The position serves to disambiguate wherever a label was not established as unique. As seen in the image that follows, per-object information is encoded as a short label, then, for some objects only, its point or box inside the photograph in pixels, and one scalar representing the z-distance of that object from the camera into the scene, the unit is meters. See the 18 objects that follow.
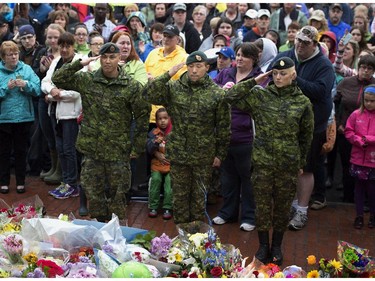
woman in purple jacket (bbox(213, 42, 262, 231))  7.98
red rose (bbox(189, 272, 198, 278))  5.82
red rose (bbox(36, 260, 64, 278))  5.79
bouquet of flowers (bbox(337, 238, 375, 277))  5.97
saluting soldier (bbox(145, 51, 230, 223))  7.36
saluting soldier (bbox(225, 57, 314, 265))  7.05
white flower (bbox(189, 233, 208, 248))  6.28
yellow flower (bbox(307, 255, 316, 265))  6.12
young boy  8.82
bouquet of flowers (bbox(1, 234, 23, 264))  6.07
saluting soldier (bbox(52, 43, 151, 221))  7.38
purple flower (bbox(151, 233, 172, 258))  6.32
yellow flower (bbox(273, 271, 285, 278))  5.89
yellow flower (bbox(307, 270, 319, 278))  5.86
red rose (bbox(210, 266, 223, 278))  5.83
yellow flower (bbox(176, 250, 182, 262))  6.15
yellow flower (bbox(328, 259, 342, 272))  5.95
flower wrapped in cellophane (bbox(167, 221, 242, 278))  5.95
